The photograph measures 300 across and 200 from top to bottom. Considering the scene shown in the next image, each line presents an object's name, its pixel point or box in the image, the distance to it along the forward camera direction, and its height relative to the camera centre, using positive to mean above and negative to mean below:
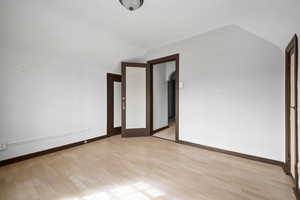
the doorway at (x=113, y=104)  3.91 -0.17
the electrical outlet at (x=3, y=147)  2.18 -0.80
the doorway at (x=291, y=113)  1.52 -0.21
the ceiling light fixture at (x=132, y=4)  1.87 +1.35
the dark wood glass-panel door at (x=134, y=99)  3.82 -0.03
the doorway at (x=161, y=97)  3.67 +0.03
